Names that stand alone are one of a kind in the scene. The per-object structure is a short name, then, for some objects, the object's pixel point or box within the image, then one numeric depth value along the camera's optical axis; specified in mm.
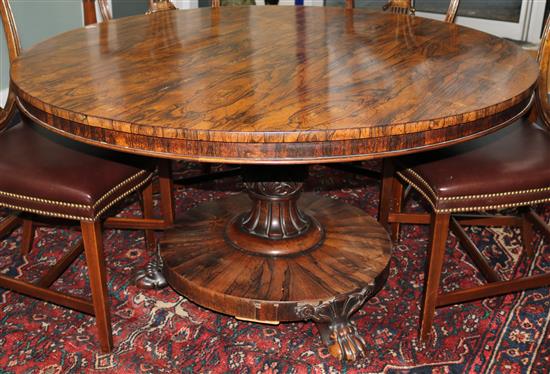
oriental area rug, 1646
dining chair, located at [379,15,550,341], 1555
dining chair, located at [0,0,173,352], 1515
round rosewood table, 1152
